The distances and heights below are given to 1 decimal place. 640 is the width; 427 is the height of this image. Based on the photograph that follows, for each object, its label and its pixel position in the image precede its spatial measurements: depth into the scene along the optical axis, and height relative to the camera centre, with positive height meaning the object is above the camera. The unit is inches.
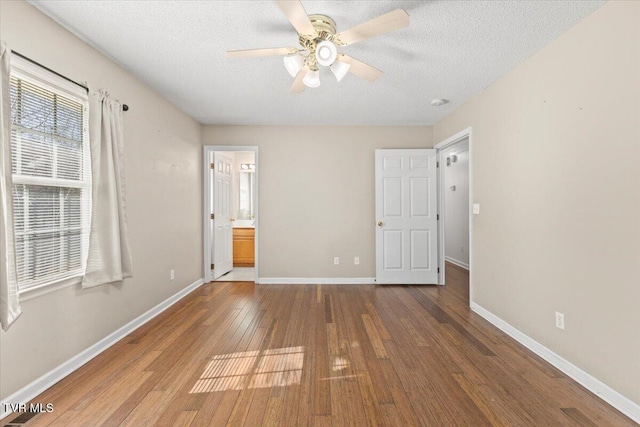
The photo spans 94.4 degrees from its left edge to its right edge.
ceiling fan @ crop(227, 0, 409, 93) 66.0 +43.3
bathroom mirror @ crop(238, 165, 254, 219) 258.1 +15.9
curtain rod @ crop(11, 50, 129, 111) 70.4 +38.3
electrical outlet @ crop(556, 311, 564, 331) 88.1 -32.5
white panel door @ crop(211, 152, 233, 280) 189.2 -3.3
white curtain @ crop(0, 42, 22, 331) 63.7 -1.2
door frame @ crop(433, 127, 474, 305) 179.0 +3.1
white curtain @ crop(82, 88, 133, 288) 93.1 +4.9
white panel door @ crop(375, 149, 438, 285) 180.1 -1.2
